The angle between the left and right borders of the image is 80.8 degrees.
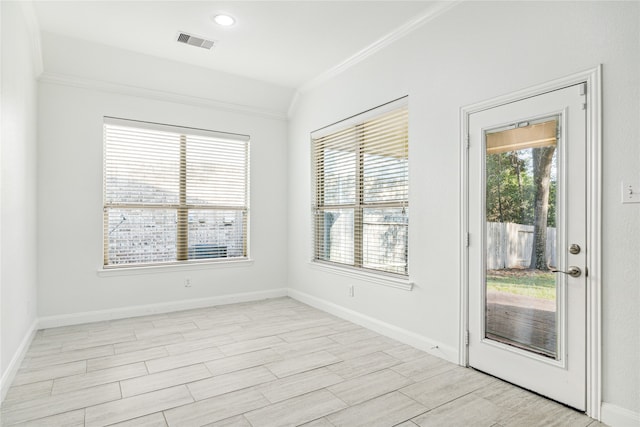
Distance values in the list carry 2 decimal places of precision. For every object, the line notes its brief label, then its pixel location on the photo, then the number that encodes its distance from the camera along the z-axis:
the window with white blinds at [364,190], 3.76
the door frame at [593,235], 2.23
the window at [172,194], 4.51
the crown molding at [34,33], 3.15
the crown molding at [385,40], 3.20
